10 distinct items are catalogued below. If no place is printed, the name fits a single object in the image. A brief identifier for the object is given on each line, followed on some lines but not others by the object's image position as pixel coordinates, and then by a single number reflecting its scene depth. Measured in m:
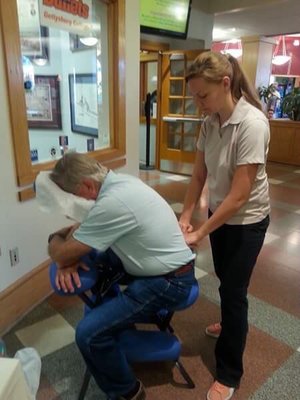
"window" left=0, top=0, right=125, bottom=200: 1.90
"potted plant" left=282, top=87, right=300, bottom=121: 6.48
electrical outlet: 2.00
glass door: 5.52
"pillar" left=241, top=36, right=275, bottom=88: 6.94
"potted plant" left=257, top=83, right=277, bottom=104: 6.93
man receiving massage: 1.18
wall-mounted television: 3.85
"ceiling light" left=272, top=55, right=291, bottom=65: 7.40
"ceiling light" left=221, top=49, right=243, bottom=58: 7.19
